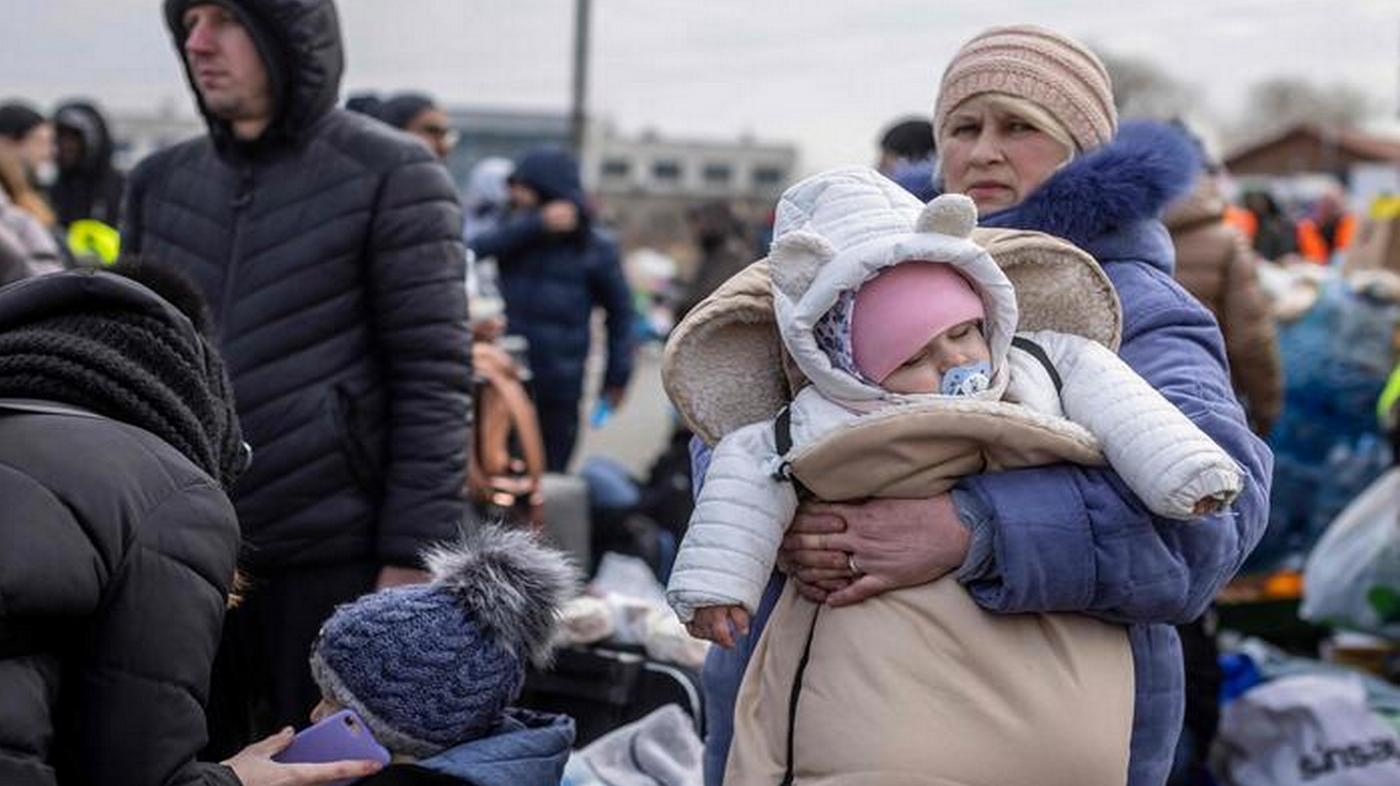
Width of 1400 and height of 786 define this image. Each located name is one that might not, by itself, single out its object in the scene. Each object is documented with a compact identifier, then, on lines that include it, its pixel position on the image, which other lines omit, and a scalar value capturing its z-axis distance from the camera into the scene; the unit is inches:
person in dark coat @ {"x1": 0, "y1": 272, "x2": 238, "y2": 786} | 68.6
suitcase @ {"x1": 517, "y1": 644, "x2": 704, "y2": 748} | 149.9
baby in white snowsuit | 83.2
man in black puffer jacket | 132.1
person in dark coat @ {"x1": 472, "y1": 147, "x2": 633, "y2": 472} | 284.0
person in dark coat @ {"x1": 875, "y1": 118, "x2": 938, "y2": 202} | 214.7
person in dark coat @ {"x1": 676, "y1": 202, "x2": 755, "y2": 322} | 396.5
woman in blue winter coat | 85.1
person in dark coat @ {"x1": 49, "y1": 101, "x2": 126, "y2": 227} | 335.3
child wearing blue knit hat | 95.0
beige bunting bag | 83.8
